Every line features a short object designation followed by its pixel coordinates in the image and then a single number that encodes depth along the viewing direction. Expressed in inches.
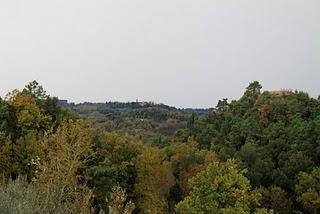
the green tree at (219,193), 1041.5
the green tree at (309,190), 1860.2
